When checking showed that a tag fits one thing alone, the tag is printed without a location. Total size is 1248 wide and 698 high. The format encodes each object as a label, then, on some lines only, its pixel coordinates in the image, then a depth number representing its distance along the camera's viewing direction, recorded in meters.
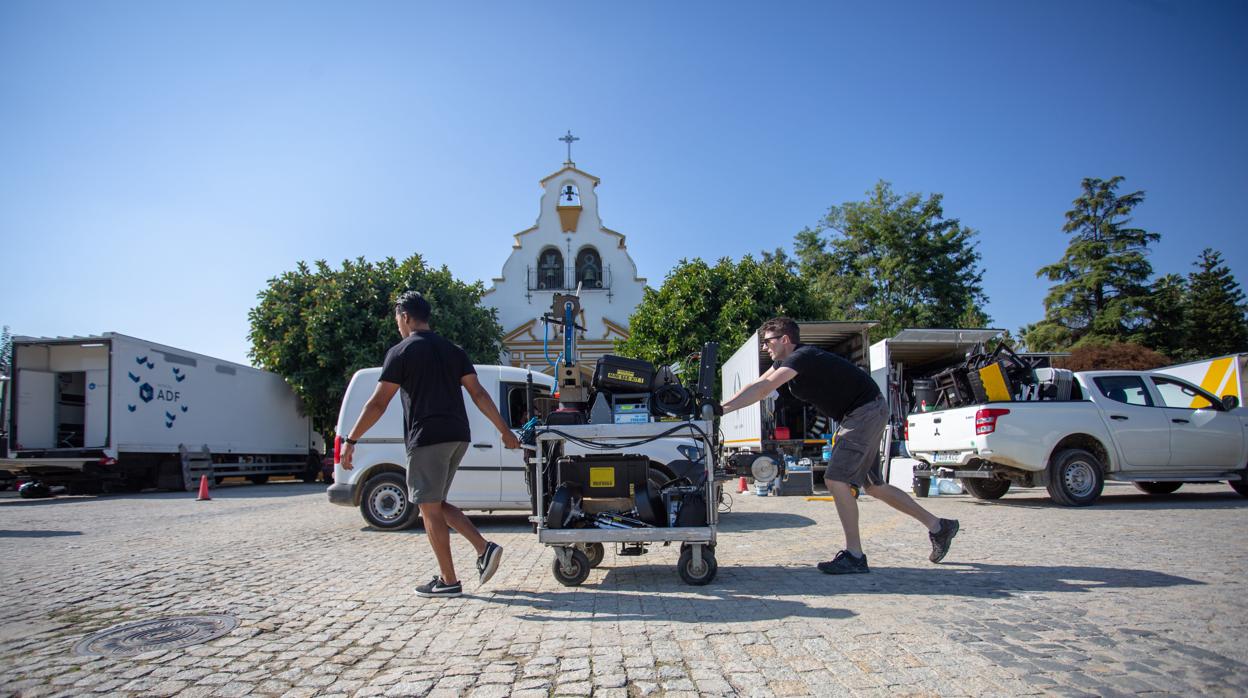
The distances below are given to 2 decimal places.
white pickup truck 9.52
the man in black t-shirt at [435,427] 4.44
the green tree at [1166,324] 37.50
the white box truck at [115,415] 15.45
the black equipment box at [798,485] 13.09
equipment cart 4.73
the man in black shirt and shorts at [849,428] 5.02
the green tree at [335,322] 24.31
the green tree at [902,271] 32.28
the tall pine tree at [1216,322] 39.19
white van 8.44
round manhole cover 3.52
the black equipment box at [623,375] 5.14
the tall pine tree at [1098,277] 38.16
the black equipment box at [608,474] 5.03
